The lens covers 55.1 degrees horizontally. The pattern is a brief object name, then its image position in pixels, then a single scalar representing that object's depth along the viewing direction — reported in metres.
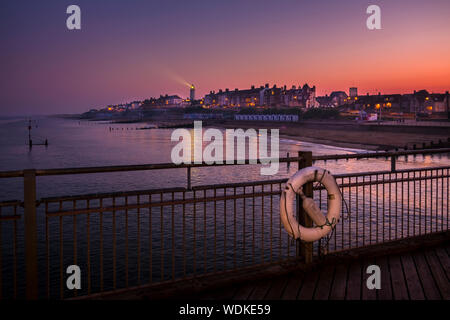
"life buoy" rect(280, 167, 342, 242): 5.75
